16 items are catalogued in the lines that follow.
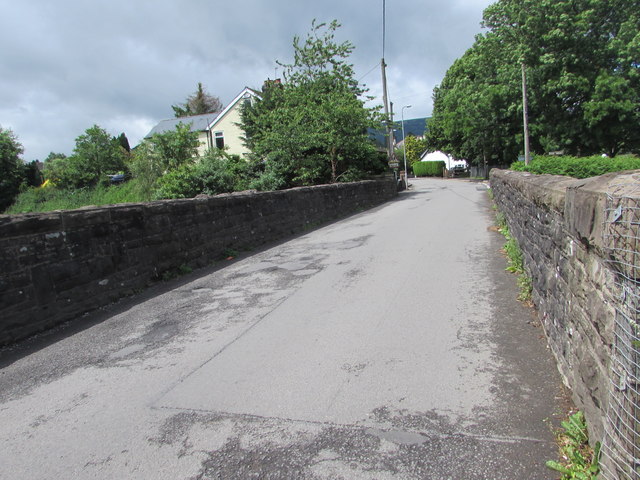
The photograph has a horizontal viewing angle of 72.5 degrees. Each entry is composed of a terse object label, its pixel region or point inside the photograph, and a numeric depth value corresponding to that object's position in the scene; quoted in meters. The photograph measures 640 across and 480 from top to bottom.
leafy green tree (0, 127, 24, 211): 43.69
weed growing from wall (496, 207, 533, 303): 5.36
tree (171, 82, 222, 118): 73.19
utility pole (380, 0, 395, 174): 27.77
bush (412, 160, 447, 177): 69.75
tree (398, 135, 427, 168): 79.94
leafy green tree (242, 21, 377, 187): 22.19
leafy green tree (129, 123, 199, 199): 28.83
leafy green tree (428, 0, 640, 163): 28.23
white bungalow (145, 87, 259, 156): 42.19
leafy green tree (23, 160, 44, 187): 50.15
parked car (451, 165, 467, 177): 64.44
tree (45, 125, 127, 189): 48.31
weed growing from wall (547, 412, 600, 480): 2.29
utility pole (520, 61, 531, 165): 26.37
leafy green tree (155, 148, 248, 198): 19.50
